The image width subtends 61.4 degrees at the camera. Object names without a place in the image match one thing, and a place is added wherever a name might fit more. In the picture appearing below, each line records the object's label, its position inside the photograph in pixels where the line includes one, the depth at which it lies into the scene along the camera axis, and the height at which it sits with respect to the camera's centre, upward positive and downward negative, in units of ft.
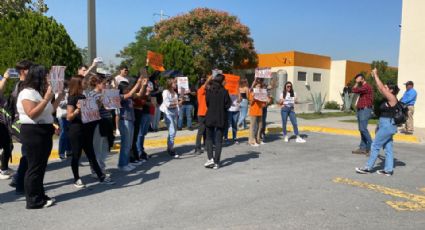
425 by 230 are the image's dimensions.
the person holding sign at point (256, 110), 30.81 -1.37
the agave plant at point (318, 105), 67.31 -1.78
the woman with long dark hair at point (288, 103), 32.99 -0.77
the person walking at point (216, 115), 22.95 -1.40
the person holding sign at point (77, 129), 17.18 -1.94
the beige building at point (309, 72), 88.74 +6.12
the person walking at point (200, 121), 27.50 -2.18
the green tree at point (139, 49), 94.60 +12.11
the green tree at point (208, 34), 83.66 +14.02
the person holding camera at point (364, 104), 27.61 -0.59
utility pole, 29.14 +5.00
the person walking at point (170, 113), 26.40 -1.55
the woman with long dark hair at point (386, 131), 21.77 -2.05
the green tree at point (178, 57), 45.70 +4.51
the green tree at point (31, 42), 32.63 +4.39
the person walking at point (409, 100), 41.23 -0.29
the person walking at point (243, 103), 37.47 -1.06
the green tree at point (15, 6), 35.37 +8.56
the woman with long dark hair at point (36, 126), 14.01 -1.53
